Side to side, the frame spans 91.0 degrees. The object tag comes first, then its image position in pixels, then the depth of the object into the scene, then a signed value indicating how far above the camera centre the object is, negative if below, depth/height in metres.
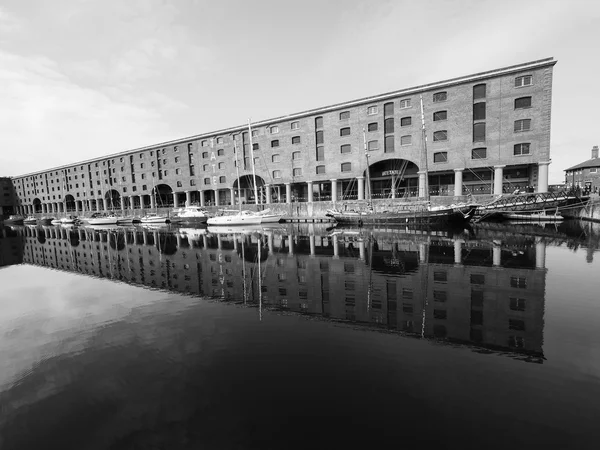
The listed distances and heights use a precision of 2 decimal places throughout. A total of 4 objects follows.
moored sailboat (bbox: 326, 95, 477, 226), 31.11 -2.11
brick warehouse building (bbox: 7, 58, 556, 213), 36.47 +7.90
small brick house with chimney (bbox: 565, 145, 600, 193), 63.22 +3.85
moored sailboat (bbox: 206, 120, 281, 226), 42.34 -2.26
